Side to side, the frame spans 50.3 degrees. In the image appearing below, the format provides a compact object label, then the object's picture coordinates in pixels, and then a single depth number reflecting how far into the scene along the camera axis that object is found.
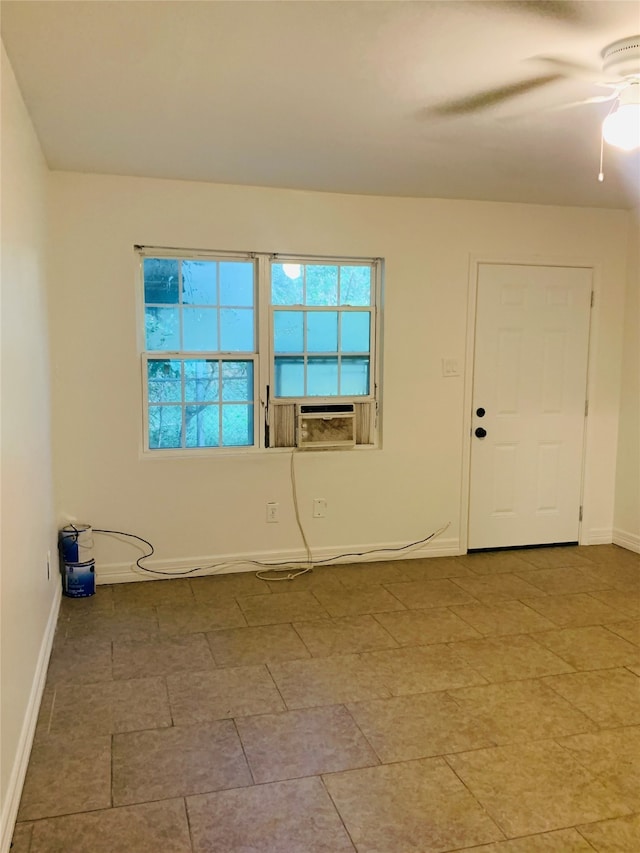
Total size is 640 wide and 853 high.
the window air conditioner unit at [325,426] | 4.38
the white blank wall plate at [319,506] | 4.42
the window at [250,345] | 4.12
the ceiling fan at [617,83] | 2.19
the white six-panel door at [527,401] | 4.66
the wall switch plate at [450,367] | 4.57
